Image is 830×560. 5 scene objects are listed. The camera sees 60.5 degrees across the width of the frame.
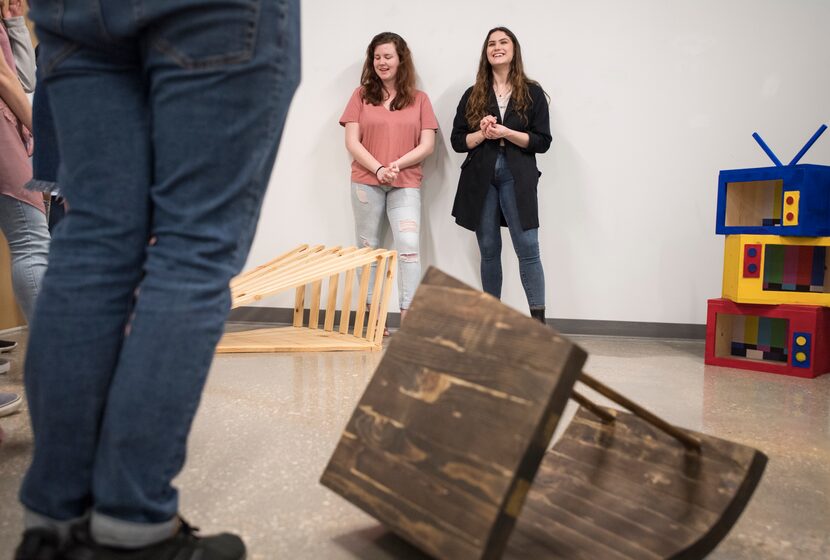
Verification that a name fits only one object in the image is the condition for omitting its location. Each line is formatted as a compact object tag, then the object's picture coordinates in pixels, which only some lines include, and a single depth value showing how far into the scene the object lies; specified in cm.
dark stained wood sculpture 82
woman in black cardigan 317
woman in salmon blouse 341
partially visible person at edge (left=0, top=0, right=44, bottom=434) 171
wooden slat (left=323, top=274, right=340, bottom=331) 321
